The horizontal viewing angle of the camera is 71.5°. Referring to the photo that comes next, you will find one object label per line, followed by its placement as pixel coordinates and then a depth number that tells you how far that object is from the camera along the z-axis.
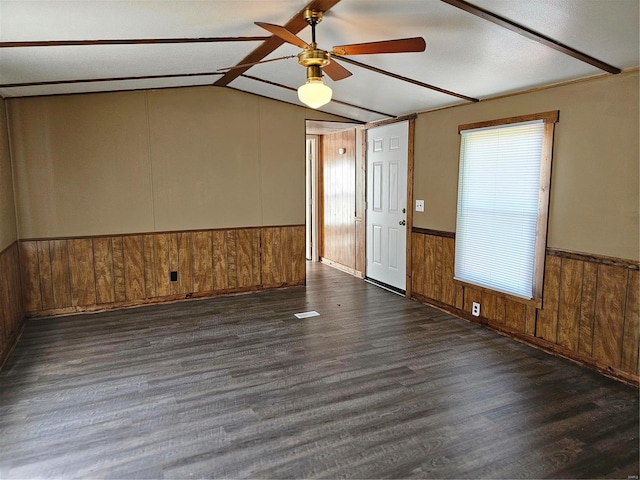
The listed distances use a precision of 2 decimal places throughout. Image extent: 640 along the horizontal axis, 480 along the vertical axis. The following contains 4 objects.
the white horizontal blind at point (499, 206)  3.81
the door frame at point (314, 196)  7.58
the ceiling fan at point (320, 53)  2.38
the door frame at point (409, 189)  5.18
